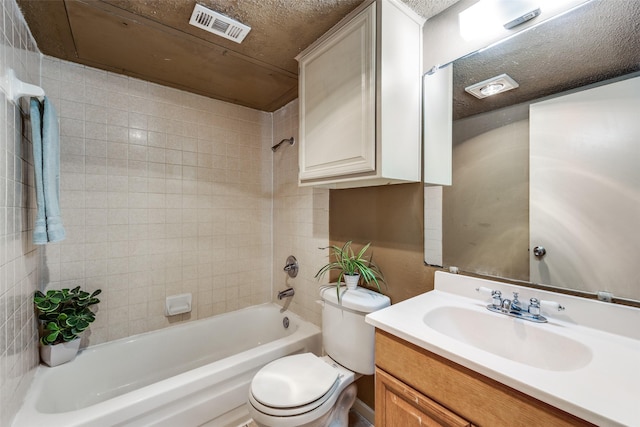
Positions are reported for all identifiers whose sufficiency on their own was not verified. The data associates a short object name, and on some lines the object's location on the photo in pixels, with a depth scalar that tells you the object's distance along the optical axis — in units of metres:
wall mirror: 0.89
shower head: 2.29
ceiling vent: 1.26
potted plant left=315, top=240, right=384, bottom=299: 1.52
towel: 1.21
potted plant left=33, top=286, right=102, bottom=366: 1.44
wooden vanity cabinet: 0.65
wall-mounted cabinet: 1.20
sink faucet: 0.95
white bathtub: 1.18
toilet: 1.12
